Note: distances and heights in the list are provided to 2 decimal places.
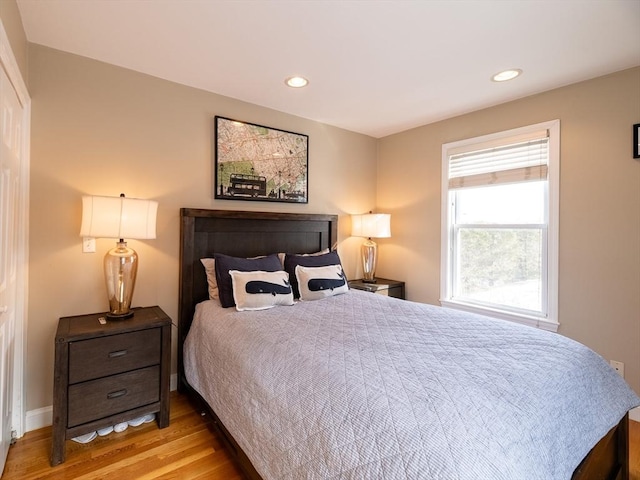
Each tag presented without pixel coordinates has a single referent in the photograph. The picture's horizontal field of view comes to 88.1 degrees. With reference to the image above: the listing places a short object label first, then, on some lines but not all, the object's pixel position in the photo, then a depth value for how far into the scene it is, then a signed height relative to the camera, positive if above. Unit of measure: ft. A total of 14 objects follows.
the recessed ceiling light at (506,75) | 7.63 +3.97
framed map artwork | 9.11 +2.28
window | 8.79 +0.54
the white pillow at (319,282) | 8.79 -1.14
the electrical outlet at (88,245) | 7.23 -0.17
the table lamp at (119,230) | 6.44 +0.14
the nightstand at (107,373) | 5.90 -2.60
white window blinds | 8.92 +2.37
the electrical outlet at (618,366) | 7.55 -2.80
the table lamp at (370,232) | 11.51 +0.32
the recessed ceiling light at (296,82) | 8.09 +3.96
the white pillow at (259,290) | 7.49 -1.18
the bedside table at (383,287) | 11.10 -1.56
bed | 3.14 -1.89
